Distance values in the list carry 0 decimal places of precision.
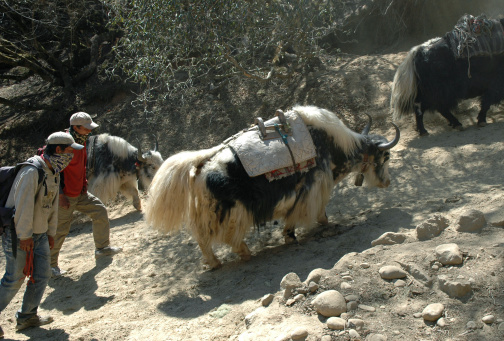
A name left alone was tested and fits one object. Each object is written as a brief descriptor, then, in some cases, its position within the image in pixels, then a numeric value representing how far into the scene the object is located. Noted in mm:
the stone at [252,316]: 2725
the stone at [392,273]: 2742
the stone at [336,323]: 2393
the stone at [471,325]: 2209
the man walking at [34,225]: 3047
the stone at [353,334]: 2299
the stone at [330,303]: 2518
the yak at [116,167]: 6523
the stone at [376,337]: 2229
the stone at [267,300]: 2936
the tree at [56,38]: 9703
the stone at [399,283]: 2670
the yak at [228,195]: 3875
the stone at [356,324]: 2371
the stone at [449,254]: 2715
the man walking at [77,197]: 4352
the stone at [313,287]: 2797
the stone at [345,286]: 2714
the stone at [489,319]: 2205
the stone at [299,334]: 2357
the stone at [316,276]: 2871
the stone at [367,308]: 2502
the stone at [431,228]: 3322
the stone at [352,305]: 2543
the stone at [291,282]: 2861
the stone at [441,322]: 2270
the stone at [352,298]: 2604
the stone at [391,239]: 3369
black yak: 6410
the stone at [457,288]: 2439
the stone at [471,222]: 3191
